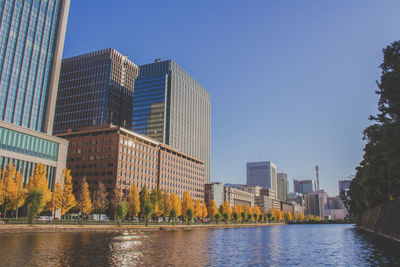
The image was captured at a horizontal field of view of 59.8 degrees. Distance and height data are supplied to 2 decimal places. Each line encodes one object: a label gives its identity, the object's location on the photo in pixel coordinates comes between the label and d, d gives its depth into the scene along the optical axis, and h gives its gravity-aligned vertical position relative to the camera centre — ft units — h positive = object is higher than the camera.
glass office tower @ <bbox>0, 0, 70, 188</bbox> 444.96 +199.34
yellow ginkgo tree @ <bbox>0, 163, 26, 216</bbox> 260.01 +13.83
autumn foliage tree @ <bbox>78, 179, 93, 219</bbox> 305.06 +10.65
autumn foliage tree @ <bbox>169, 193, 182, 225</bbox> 409.69 +10.06
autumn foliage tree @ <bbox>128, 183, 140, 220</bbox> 377.71 +12.22
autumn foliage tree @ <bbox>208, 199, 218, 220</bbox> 578.21 +9.49
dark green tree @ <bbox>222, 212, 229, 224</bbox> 544.21 -1.43
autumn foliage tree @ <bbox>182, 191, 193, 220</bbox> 476.79 +15.33
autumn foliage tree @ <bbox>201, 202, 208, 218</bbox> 555.20 +5.72
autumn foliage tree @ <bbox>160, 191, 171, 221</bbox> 424.46 +12.06
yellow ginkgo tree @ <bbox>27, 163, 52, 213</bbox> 271.08 +25.13
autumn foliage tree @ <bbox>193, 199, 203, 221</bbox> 514.44 +8.40
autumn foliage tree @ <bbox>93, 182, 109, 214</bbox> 352.36 +11.82
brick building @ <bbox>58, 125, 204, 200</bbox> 463.01 +76.84
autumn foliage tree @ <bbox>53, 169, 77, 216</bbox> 286.25 +11.74
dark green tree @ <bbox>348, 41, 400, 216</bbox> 111.34 +33.93
